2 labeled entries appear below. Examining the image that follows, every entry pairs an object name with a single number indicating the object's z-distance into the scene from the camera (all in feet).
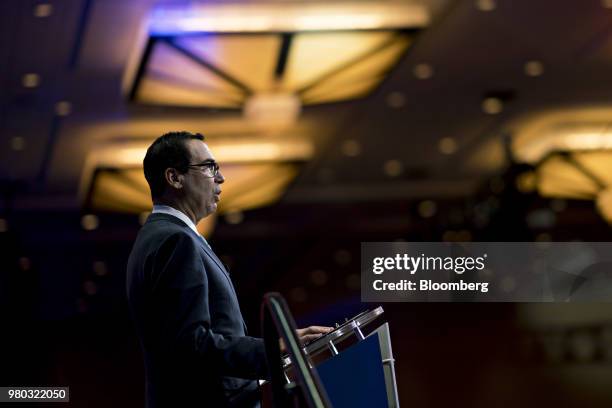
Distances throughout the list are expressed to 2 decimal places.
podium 20.32
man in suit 19.93
